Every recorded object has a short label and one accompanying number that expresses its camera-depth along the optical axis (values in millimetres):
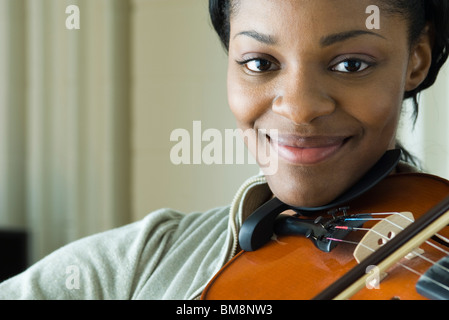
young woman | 776
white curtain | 1513
